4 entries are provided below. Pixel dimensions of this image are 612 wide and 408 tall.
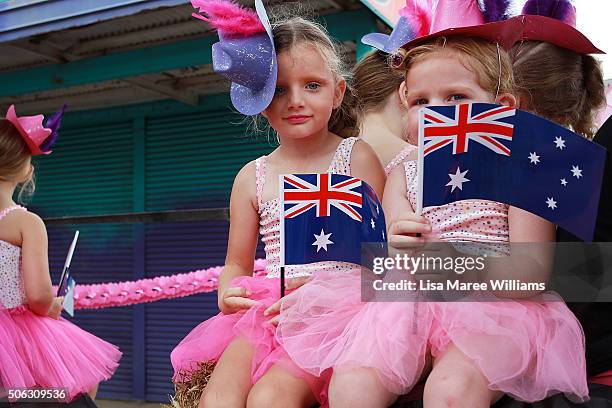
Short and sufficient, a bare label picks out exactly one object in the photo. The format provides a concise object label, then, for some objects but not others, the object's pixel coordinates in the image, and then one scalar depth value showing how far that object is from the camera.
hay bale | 1.63
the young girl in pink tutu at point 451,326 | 1.20
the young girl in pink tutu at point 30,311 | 2.75
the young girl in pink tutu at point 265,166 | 1.54
